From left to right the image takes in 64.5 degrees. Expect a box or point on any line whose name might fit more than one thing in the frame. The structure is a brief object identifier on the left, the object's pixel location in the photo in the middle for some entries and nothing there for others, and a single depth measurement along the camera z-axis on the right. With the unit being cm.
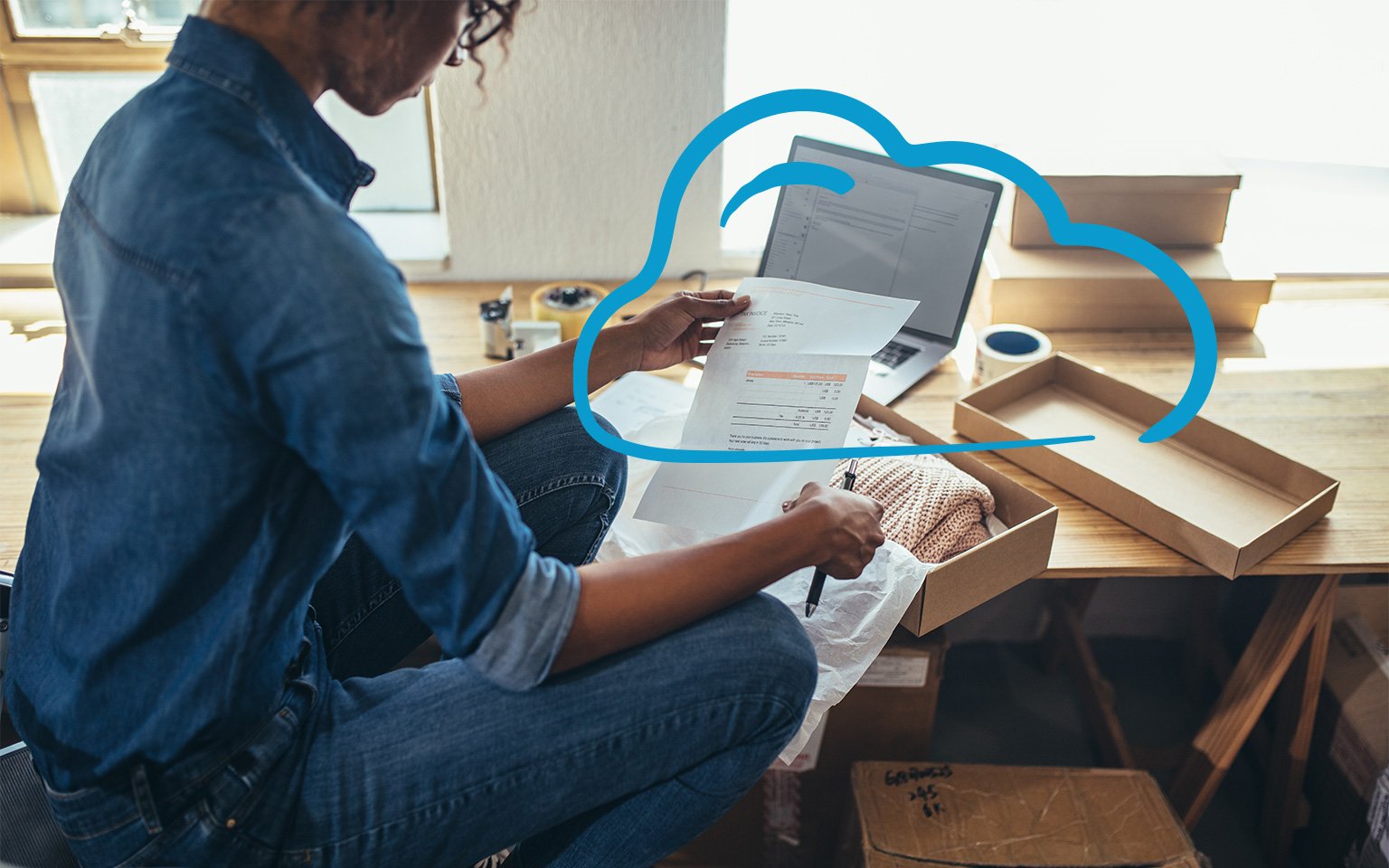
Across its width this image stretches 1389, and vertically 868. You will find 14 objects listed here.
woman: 73
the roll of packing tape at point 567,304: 171
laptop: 156
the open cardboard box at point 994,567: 115
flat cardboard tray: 128
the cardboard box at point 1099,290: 172
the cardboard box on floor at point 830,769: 143
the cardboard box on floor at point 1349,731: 147
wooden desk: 131
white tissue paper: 115
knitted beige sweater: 122
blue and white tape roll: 158
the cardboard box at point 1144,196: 171
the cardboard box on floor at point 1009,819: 130
